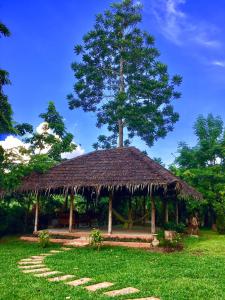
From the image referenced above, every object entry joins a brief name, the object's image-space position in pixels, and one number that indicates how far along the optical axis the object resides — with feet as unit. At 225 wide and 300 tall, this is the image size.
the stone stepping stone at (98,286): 17.45
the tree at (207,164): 49.33
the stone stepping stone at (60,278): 19.54
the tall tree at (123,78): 64.97
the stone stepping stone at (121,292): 16.49
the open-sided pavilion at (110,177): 34.68
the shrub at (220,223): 43.30
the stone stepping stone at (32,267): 23.33
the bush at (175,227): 38.32
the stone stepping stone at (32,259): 26.71
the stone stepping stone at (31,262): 24.90
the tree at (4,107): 35.92
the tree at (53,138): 57.56
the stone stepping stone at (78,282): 18.50
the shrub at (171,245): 30.39
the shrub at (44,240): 33.31
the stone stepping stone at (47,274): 20.66
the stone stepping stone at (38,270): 21.91
